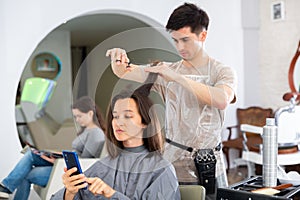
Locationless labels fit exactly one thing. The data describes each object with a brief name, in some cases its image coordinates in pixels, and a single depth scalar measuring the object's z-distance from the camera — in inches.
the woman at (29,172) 104.6
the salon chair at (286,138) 71.6
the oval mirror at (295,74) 173.9
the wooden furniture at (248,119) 176.2
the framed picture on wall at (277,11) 178.9
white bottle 54.9
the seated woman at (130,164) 52.9
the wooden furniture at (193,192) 57.5
